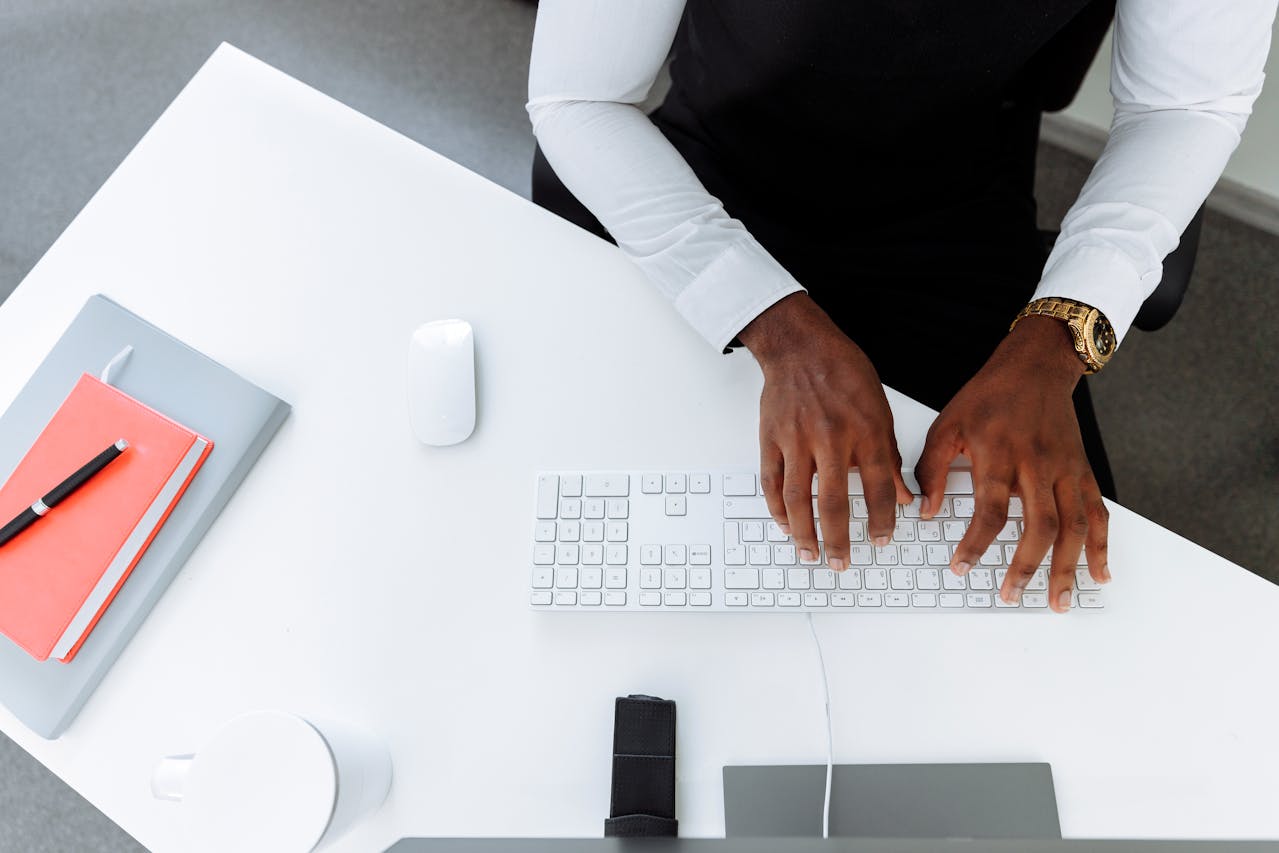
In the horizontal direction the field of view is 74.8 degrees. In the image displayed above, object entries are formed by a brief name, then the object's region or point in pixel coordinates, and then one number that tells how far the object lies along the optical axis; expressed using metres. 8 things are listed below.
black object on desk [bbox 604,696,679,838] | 0.65
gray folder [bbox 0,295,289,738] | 0.71
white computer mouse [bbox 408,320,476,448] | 0.76
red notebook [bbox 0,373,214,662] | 0.71
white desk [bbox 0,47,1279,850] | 0.68
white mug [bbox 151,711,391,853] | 0.57
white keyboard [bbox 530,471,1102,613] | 0.70
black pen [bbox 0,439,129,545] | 0.73
